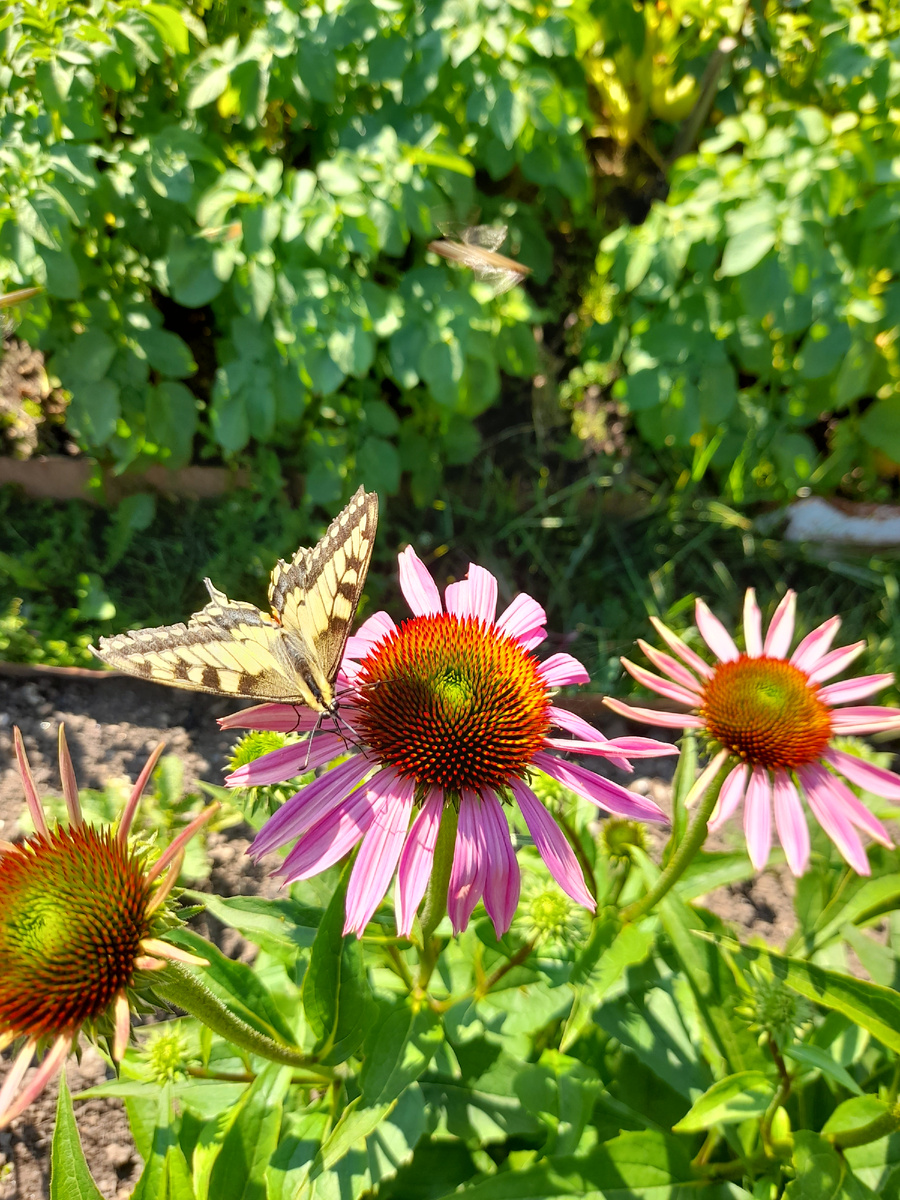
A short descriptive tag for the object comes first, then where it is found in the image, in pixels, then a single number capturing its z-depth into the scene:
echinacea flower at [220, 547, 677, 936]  0.18
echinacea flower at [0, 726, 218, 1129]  0.14
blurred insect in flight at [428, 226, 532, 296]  0.33
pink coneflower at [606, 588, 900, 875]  0.20
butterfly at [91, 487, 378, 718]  0.18
